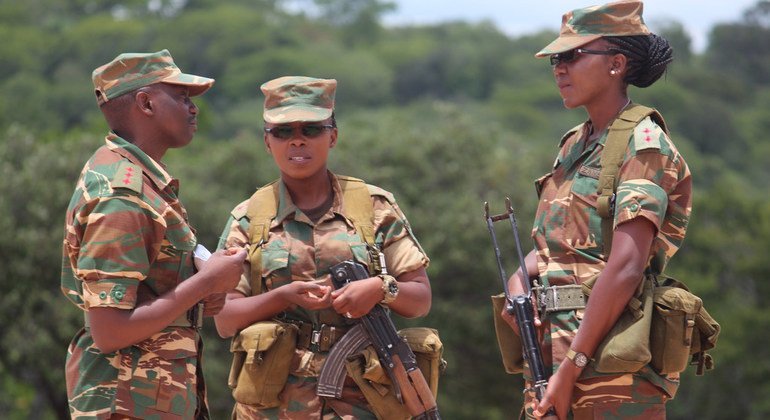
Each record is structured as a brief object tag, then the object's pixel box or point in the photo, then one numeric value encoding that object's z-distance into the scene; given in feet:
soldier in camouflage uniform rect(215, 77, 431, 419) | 40.45
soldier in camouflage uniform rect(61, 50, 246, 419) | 35.19
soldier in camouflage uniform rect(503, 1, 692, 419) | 37.65
